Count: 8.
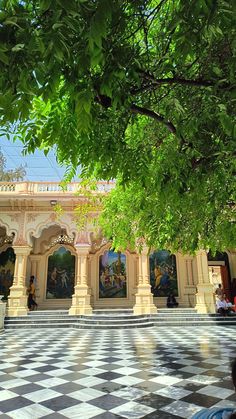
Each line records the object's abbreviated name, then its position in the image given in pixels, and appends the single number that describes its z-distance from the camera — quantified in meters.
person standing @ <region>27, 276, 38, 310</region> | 14.49
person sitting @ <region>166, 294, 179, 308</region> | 14.87
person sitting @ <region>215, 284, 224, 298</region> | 13.42
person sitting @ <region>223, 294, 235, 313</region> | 12.51
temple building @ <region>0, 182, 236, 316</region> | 13.54
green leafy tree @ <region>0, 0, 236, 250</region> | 1.47
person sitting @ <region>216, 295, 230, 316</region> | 12.47
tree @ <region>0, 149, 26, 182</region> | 20.59
